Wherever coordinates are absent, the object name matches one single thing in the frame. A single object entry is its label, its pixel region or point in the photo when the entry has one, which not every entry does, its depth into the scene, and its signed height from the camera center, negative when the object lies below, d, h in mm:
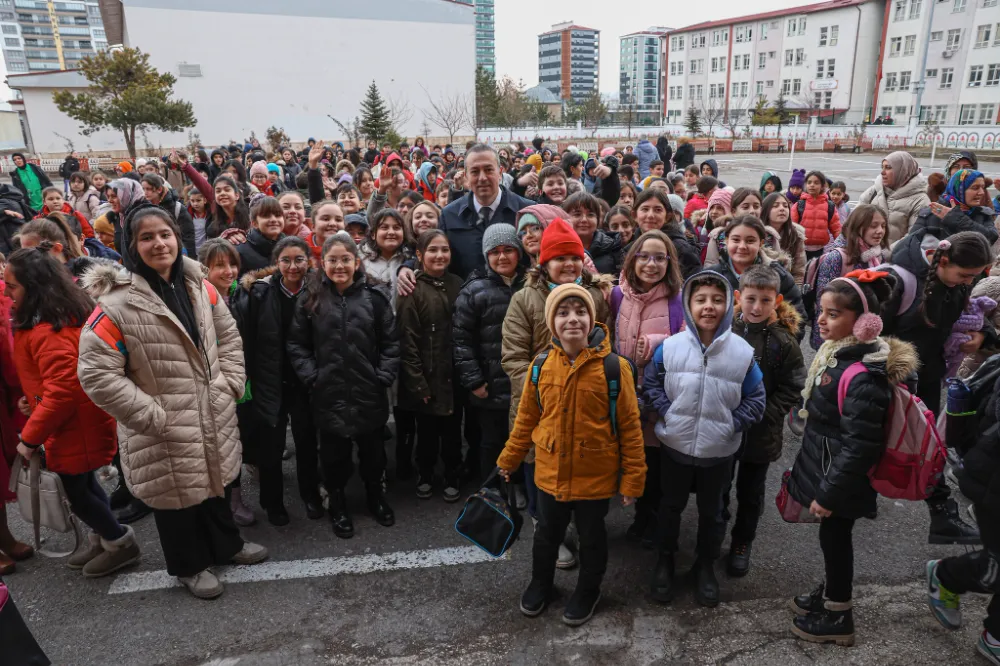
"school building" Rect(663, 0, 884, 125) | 57625 +9376
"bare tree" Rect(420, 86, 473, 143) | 60253 +5321
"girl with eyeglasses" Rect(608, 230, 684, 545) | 3508 -832
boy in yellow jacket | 2871 -1295
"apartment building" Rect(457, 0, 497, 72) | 173750 +36119
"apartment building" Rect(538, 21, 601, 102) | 148000 +25246
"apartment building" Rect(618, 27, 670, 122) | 151000 +22535
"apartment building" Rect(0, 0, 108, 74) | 123312 +28317
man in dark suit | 4664 -385
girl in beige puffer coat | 2900 -1032
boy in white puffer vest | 3002 -1192
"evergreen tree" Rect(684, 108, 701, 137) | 50769 +2490
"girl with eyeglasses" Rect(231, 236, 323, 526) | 3781 -1229
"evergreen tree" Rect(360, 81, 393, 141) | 32438 +2507
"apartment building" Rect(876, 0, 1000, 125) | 47906 +7026
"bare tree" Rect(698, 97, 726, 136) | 65812 +4992
